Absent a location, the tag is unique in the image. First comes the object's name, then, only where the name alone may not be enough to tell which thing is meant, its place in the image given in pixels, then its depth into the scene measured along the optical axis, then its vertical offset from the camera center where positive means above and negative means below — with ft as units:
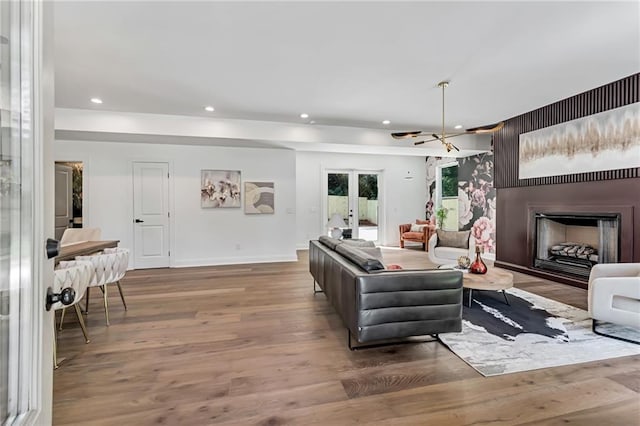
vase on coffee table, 11.19 -1.99
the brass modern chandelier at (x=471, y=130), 11.47 +3.23
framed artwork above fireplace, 11.94 +3.08
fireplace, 12.95 -1.35
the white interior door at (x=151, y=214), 18.16 -0.15
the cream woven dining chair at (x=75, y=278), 6.97 -1.60
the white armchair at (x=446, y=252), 16.19 -2.12
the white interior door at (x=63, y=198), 18.92 +0.83
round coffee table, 10.34 -2.35
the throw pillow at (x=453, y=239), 16.66 -1.44
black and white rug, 7.52 -3.56
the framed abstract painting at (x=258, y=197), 19.85 +0.95
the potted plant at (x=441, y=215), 25.67 -0.18
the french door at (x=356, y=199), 26.81 +1.17
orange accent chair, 24.67 -1.58
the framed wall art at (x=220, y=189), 19.13 +1.48
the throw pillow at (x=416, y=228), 25.31 -1.27
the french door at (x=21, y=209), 2.42 +0.02
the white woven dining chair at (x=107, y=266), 9.07 -1.70
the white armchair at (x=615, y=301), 8.28 -2.47
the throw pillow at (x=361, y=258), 7.79 -1.26
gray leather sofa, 7.39 -2.22
